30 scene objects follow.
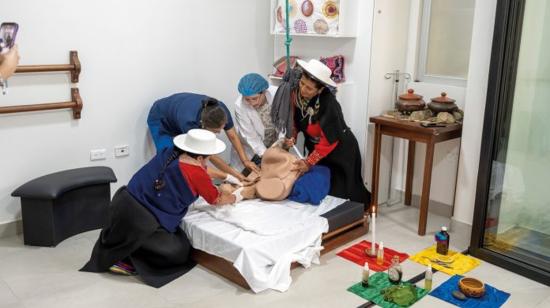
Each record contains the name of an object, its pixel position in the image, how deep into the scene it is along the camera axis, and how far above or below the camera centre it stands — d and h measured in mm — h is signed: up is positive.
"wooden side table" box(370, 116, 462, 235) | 3596 -683
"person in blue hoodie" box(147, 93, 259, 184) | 3631 -635
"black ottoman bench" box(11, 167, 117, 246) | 3420 -1150
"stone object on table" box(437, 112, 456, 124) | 3693 -553
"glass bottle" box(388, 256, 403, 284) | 3012 -1302
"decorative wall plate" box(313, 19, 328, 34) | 3961 +39
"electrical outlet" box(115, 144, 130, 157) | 4039 -911
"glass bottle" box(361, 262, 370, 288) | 2984 -1320
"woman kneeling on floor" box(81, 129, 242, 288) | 3016 -1026
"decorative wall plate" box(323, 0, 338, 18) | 3891 +160
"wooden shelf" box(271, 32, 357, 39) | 3920 -26
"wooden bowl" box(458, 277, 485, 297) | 2912 -1328
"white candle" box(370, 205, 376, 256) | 3359 -1306
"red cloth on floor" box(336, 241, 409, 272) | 3305 -1382
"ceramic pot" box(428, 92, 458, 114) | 3736 -468
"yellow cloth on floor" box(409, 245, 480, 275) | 3273 -1375
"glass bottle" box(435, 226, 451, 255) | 3434 -1279
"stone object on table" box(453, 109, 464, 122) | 3762 -540
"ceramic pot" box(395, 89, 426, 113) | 3871 -478
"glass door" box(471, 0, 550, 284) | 3098 -660
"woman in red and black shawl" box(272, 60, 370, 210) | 3682 -654
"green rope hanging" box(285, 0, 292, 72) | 4039 -84
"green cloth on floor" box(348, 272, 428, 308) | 2869 -1385
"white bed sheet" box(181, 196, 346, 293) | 2955 -1191
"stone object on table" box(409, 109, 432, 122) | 3805 -555
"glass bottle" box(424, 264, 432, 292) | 2934 -1309
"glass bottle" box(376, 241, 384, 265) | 3320 -1334
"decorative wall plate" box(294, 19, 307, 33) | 4098 +36
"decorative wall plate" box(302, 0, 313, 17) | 4008 +168
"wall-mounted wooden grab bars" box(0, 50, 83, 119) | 3469 -453
